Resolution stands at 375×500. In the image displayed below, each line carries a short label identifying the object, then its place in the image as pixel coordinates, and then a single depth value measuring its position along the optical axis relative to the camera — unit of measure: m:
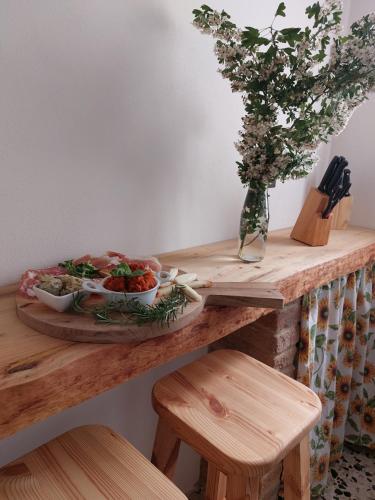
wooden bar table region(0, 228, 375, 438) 0.67
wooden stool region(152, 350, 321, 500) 0.82
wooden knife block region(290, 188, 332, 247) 1.56
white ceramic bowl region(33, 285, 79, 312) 0.83
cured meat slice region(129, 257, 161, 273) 1.06
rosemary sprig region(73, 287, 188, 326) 0.83
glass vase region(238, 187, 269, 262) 1.29
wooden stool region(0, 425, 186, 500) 0.71
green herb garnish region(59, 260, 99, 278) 1.00
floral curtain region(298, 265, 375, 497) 1.45
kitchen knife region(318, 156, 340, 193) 1.61
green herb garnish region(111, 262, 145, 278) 0.87
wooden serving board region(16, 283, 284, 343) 0.79
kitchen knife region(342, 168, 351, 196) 1.65
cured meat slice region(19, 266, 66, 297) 0.92
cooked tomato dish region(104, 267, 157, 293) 0.86
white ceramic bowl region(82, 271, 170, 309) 0.84
